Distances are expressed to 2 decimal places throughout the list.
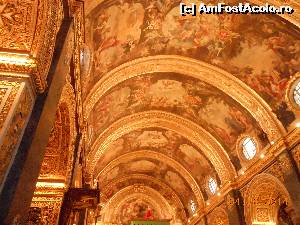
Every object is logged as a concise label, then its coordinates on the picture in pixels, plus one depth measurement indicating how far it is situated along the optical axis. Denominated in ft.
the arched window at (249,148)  48.19
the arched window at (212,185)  59.97
